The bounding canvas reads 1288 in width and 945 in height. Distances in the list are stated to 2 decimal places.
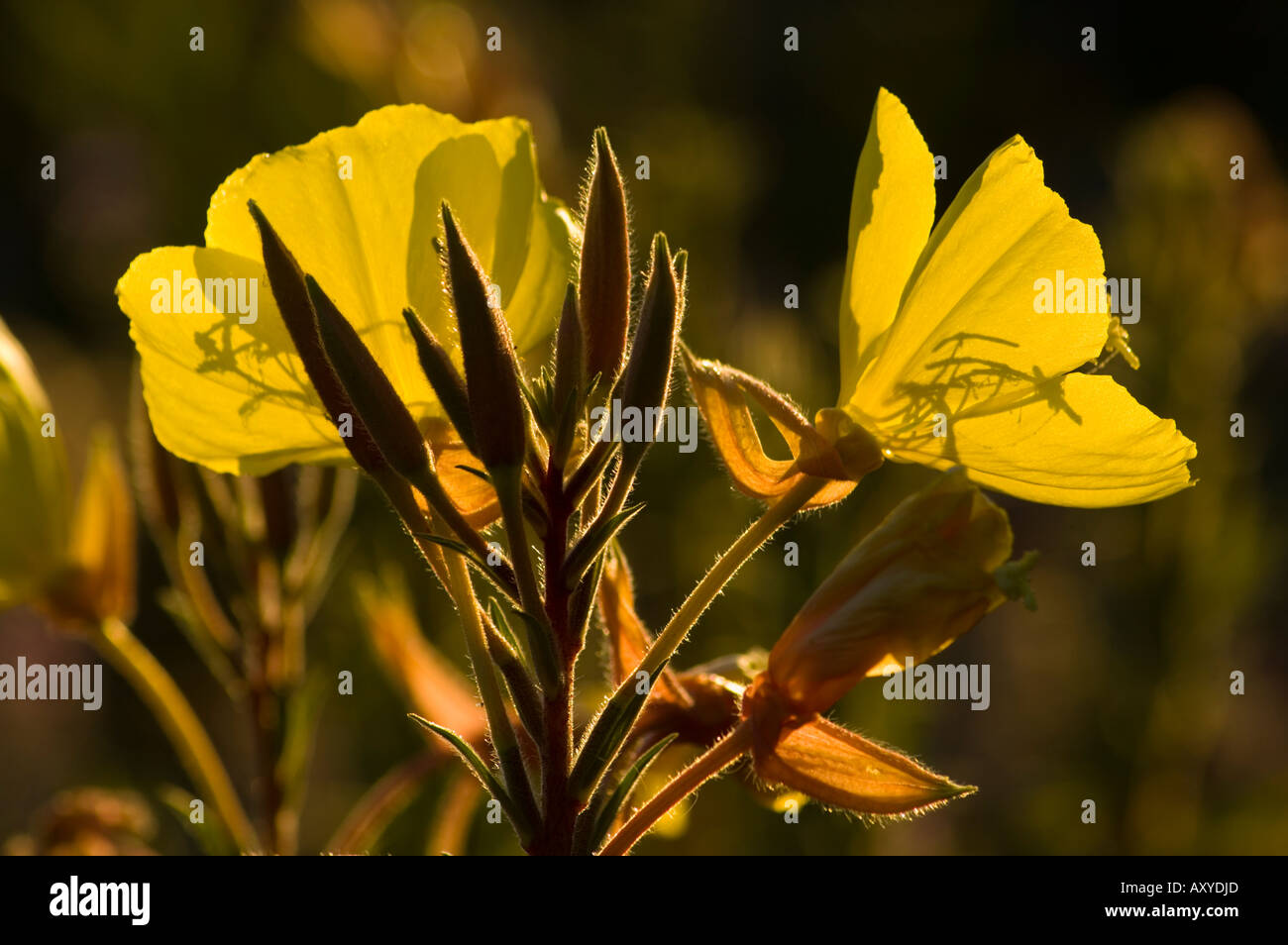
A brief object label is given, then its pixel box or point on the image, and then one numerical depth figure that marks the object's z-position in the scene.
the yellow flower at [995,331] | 0.54
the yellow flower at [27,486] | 0.61
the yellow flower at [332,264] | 0.55
